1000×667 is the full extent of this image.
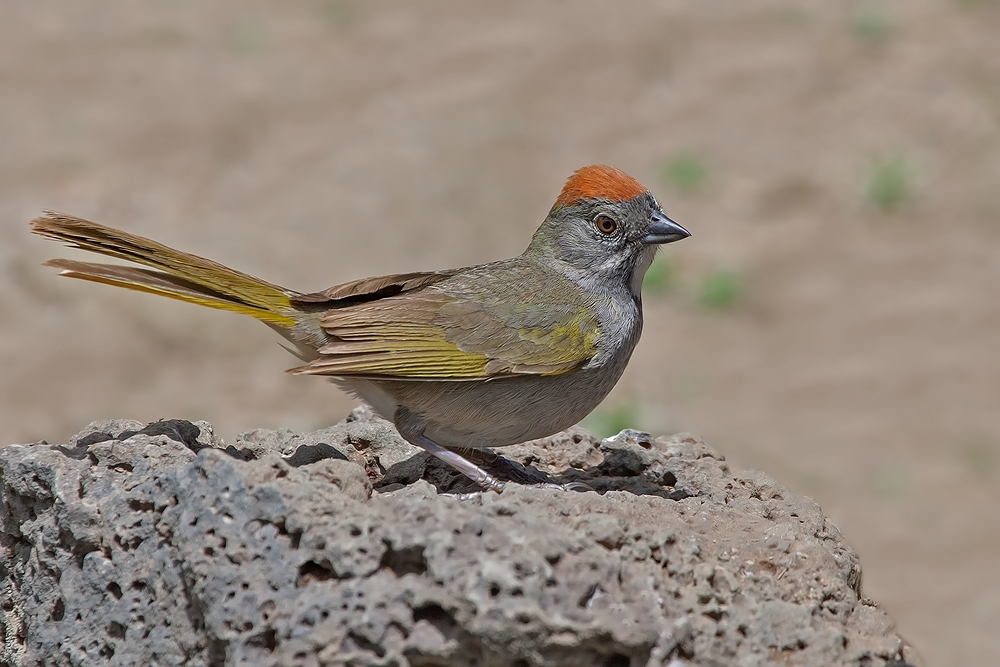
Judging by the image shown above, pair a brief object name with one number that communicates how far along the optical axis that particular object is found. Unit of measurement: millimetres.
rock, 6680
